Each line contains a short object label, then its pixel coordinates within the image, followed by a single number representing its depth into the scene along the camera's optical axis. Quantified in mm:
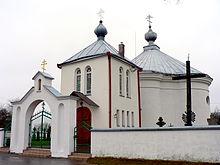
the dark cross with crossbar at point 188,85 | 11545
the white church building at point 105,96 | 12766
